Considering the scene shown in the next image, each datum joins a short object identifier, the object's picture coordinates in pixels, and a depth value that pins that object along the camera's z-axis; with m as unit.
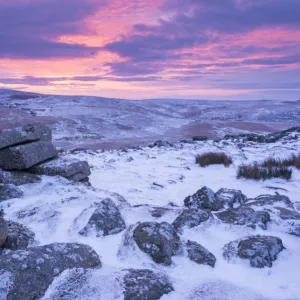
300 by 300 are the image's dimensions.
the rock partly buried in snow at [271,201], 5.38
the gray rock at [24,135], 6.70
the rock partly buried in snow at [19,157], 6.61
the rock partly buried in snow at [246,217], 4.41
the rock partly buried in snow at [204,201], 5.42
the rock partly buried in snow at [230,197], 5.66
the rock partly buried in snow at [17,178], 6.04
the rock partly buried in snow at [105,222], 4.03
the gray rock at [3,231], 3.47
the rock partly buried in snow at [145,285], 2.90
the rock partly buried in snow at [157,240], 3.51
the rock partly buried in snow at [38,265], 2.71
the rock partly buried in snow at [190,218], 4.30
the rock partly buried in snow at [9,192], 5.35
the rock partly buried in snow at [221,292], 2.94
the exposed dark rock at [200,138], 19.88
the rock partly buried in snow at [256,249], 3.55
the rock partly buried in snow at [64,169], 6.75
